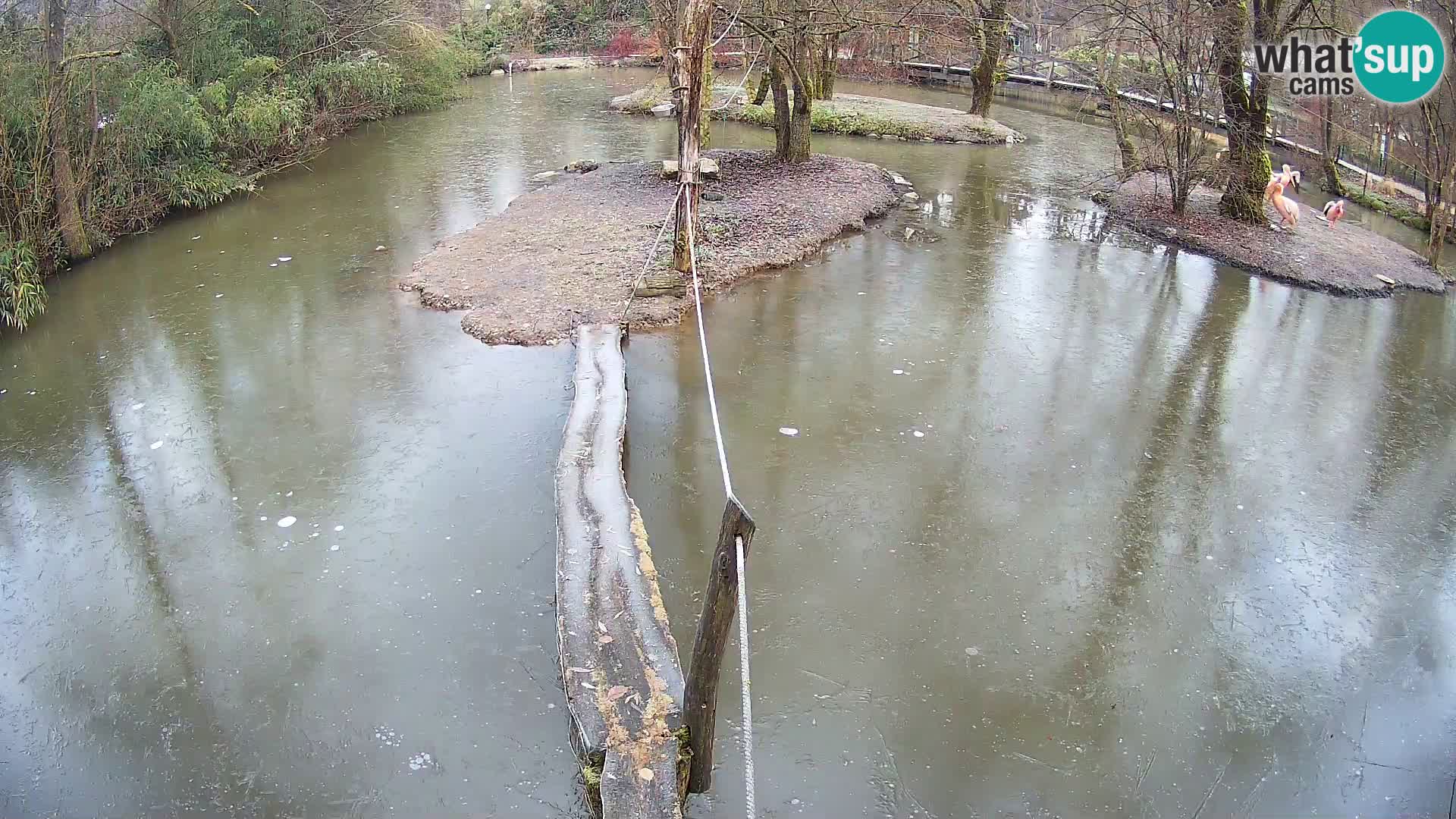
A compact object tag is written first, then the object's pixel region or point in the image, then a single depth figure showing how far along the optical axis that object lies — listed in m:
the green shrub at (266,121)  12.80
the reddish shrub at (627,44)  28.02
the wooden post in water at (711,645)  3.14
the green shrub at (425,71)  17.64
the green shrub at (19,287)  8.04
